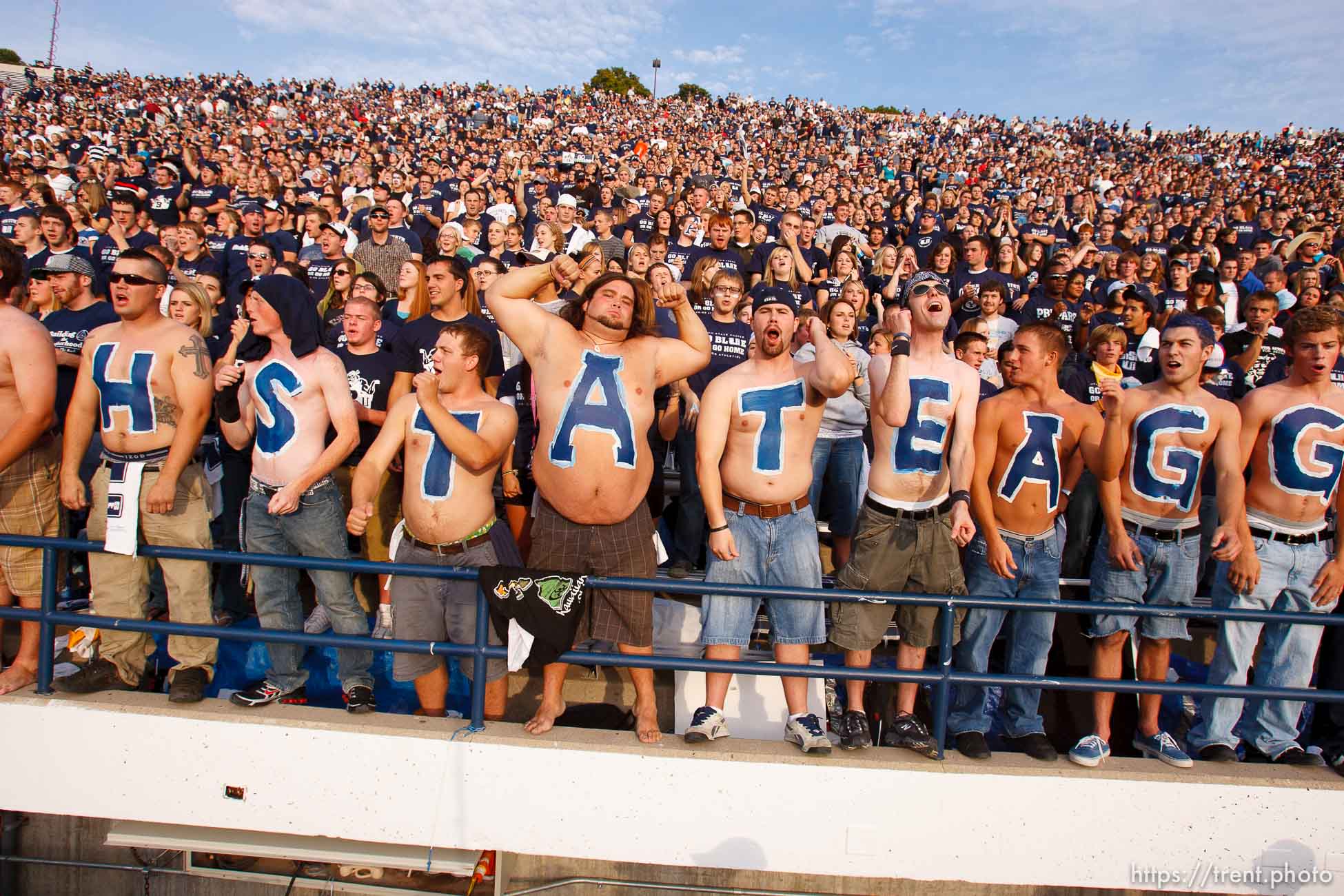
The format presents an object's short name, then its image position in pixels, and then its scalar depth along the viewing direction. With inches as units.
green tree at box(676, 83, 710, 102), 1579.5
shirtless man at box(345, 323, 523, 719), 150.9
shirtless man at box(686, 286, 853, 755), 148.2
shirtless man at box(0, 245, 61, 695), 153.9
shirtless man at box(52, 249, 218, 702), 153.3
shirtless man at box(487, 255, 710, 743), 143.5
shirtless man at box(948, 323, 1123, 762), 151.4
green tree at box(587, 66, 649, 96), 2107.5
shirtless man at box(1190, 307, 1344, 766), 145.9
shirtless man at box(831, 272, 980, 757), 150.6
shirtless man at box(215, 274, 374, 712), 158.9
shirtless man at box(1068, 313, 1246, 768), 148.9
